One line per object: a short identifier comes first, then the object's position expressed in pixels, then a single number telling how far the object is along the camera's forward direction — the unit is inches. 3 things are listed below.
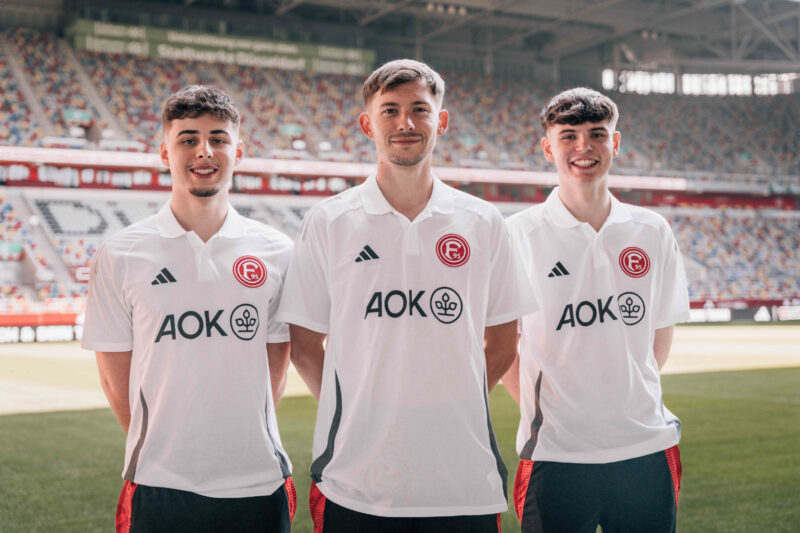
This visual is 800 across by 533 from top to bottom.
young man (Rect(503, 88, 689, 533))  128.2
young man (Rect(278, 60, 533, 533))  109.7
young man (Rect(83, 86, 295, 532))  120.3
